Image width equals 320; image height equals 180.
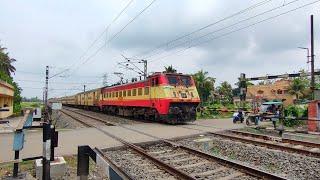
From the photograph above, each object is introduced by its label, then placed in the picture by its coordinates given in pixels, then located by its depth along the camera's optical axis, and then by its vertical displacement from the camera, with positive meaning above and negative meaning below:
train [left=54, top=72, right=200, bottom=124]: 22.25 +0.22
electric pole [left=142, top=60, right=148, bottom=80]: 41.12 +3.86
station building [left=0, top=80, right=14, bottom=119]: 33.33 +0.46
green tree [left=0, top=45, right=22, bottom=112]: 51.88 +4.76
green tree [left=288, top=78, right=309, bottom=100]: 71.75 +2.71
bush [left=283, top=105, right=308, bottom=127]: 24.25 -0.63
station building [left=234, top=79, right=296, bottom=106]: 78.82 +2.61
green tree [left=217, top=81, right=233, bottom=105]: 82.57 +2.27
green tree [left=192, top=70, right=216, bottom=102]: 62.75 +2.97
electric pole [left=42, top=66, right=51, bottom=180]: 6.20 -0.80
